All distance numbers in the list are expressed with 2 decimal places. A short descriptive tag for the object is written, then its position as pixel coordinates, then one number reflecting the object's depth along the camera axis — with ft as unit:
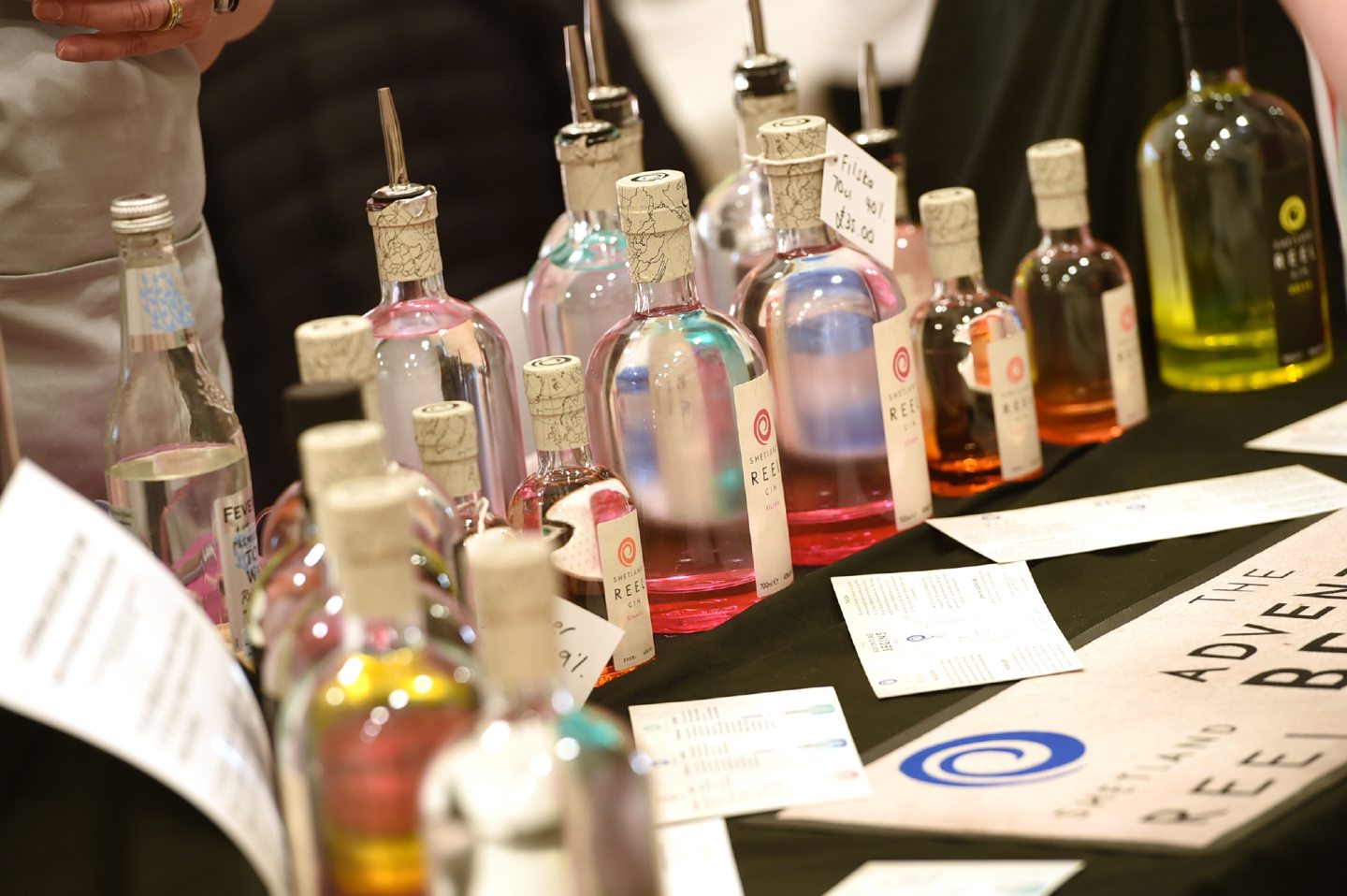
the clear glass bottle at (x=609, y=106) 5.60
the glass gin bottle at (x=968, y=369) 5.55
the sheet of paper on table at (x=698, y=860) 4.49
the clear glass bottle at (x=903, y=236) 5.89
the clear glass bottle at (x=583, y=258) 5.49
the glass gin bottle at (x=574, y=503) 4.99
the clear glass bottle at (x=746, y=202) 5.75
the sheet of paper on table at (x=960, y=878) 4.37
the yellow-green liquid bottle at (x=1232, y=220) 5.88
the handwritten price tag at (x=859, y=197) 5.39
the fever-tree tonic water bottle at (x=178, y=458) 4.84
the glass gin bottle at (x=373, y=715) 4.11
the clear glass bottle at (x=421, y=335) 5.15
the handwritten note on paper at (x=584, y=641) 4.93
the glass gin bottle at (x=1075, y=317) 5.73
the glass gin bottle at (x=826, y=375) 5.39
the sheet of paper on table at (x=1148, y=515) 5.32
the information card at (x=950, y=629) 4.92
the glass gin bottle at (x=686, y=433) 5.15
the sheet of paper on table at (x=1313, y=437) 5.60
